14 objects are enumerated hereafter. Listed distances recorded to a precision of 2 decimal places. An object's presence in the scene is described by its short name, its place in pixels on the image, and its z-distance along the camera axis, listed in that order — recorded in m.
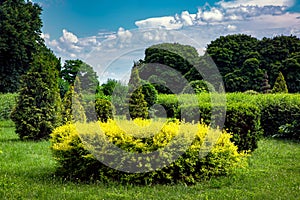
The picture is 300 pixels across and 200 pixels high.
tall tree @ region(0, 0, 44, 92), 32.44
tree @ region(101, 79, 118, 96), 23.93
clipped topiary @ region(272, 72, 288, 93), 28.34
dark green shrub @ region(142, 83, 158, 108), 21.00
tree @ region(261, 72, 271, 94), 32.86
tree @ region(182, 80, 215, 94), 19.02
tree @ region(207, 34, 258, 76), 39.06
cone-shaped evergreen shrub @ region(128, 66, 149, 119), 17.64
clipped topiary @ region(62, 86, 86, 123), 15.22
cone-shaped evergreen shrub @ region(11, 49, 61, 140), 14.25
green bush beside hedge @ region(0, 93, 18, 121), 24.16
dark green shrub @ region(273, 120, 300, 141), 15.16
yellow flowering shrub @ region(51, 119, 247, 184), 7.59
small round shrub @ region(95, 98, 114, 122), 17.89
